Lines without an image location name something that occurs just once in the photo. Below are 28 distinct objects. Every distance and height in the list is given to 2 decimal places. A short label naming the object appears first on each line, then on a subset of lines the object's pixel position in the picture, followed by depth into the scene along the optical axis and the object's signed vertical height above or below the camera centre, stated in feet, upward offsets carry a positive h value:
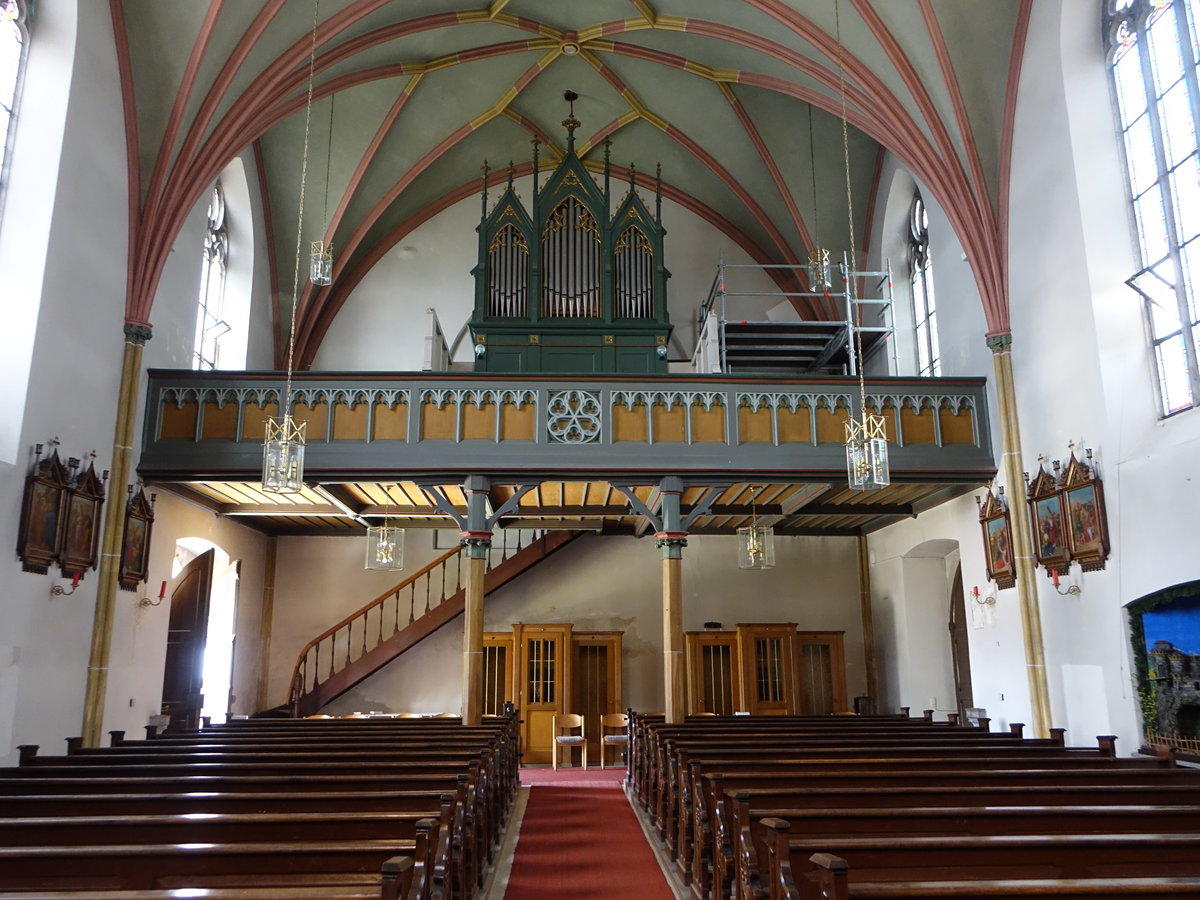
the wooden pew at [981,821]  18.57 -3.05
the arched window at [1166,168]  33.40 +18.94
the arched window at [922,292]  53.21 +22.32
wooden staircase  58.85 +3.45
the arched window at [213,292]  51.67 +22.15
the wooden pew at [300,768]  23.91 -2.45
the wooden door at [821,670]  59.36 +0.15
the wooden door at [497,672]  57.77 +0.22
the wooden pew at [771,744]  29.54 -2.46
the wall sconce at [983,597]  44.11 +3.55
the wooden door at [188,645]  50.19 +1.86
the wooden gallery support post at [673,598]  43.21 +3.59
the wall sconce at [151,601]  42.34 +3.61
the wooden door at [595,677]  59.36 -0.17
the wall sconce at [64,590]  35.22 +3.48
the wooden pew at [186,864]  15.51 -3.18
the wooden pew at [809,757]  26.37 -2.58
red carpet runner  25.46 -5.72
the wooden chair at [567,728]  52.08 -3.20
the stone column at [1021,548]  39.55 +5.34
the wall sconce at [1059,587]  37.28 +3.39
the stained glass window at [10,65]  35.12 +23.52
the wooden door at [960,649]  55.31 +1.33
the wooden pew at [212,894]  12.91 -3.06
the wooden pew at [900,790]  20.83 -2.78
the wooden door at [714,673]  58.85 +0.01
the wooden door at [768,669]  58.03 +0.24
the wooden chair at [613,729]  53.31 -3.44
